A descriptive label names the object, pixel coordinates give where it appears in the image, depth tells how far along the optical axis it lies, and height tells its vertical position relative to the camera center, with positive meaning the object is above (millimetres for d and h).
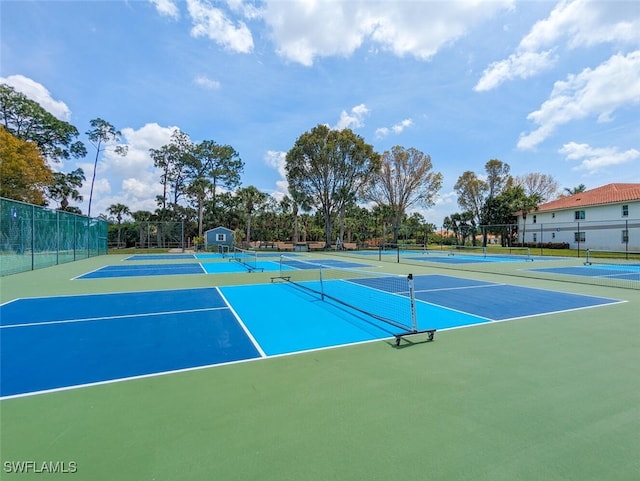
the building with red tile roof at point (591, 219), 33031 +2510
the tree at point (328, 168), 37156 +8755
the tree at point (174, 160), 46656 +11857
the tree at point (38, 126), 31406 +12209
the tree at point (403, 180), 43656 +8395
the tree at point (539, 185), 51406 +8976
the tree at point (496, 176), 49875 +10012
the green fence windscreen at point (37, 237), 13188 +200
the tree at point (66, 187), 35612 +6120
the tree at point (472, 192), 50844 +7776
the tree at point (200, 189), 43469 +7285
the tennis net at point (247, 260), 16556 -1387
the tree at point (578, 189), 56250 +8943
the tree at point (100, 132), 37719 +13164
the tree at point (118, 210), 51938 +5004
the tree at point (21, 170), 24875 +5743
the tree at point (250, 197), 45344 +6286
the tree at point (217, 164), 46719 +11494
